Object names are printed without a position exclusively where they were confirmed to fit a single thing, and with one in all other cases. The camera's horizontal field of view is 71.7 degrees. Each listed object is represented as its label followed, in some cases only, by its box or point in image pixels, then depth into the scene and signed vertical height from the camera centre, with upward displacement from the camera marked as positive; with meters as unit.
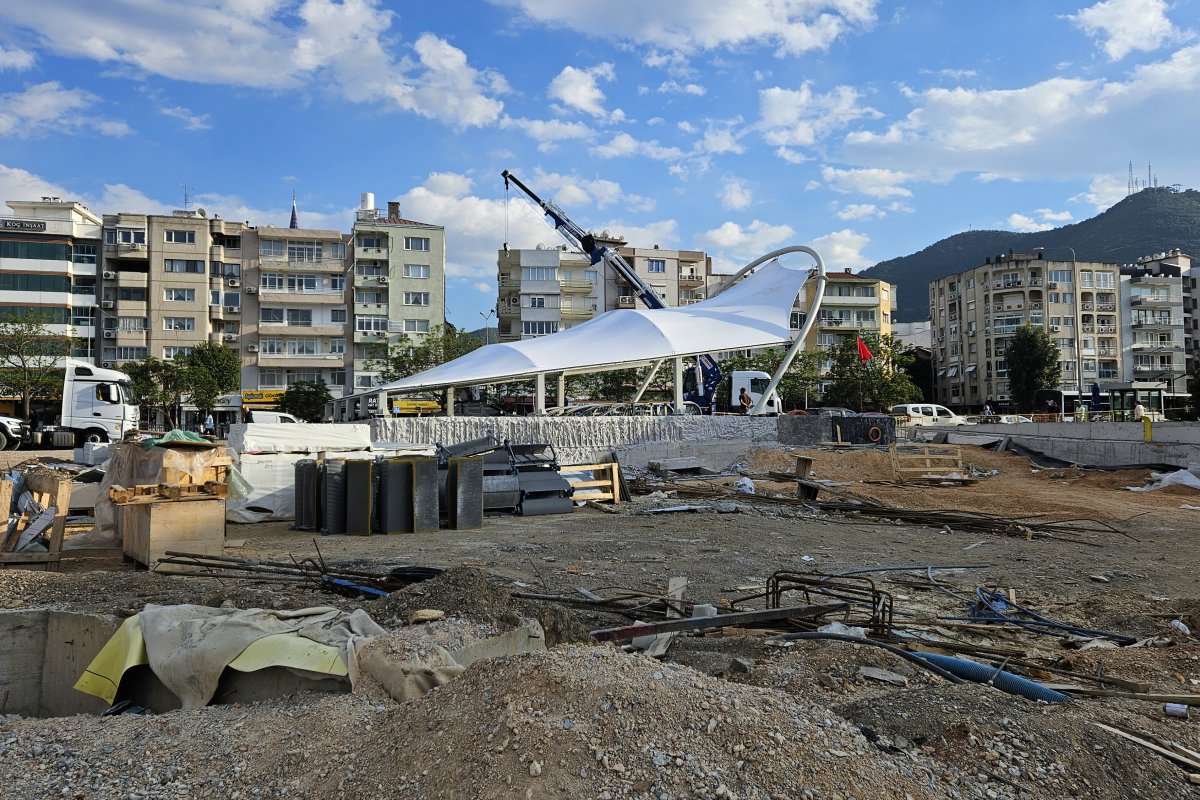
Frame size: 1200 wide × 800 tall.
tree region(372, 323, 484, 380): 51.16 +3.74
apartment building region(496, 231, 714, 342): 72.88 +11.03
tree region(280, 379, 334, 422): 57.81 +1.00
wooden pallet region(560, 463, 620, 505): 16.86 -1.48
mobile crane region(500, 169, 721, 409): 57.50 +11.65
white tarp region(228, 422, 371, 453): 14.91 -0.44
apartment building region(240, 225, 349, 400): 65.19 +8.41
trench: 5.81 -1.75
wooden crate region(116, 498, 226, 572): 8.61 -1.20
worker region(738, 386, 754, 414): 40.08 +0.41
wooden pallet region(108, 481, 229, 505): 8.88 -0.83
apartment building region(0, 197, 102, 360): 61.12 +10.92
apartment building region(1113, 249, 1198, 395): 83.19 +7.95
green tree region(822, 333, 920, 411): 55.94 +1.87
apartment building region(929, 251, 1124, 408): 79.81 +8.76
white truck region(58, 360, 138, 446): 30.98 +0.51
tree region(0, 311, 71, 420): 41.78 +3.32
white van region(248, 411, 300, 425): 30.01 -0.02
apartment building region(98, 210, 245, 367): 62.66 +9.87
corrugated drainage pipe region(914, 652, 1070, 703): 4.45 -1.54
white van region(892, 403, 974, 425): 39.80 -0.29
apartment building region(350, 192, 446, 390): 65.75 +10.41
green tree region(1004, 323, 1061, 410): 65.19 +3.43
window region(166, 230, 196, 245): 63.66 +13.77
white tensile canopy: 33.56 +3.16
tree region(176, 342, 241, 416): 51.19 +2.76
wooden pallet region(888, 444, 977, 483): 20.53 -1.54
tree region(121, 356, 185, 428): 50.38 +2.18
